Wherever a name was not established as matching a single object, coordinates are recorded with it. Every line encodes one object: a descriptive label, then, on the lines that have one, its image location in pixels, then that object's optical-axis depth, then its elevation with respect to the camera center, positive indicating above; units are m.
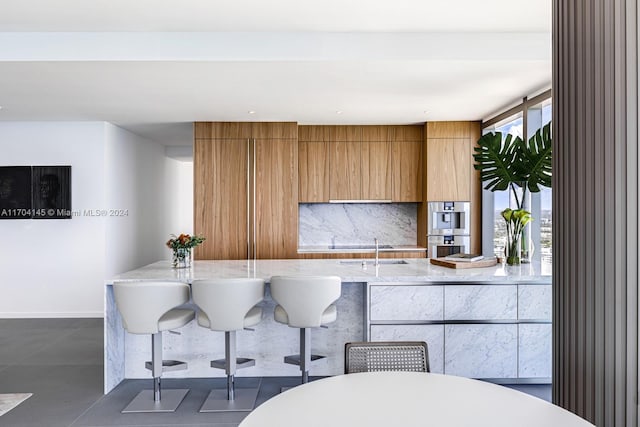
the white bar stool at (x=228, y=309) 2.91 -0.66
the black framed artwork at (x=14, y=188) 5.73 +0.30
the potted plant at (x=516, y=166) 3.55 +0.36
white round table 1.24 -0.61
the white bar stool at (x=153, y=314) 2.92 -0.69
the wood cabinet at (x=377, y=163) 6.11 +0.65
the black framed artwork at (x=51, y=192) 5.73 +0.24
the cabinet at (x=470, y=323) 3.28 -0.85
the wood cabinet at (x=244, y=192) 5.72 +0.24
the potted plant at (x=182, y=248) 3.62 -0.31
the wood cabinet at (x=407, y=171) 6.10 +0.54
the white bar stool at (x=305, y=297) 2.91 -0.58
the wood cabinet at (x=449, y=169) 5.76 +0.53
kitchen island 3.27 -0.80
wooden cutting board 3.52 -0.44
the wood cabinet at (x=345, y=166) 6.11 +0.61
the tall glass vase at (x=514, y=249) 3.71 -0.34
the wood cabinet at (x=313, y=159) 6.10 +0.71
